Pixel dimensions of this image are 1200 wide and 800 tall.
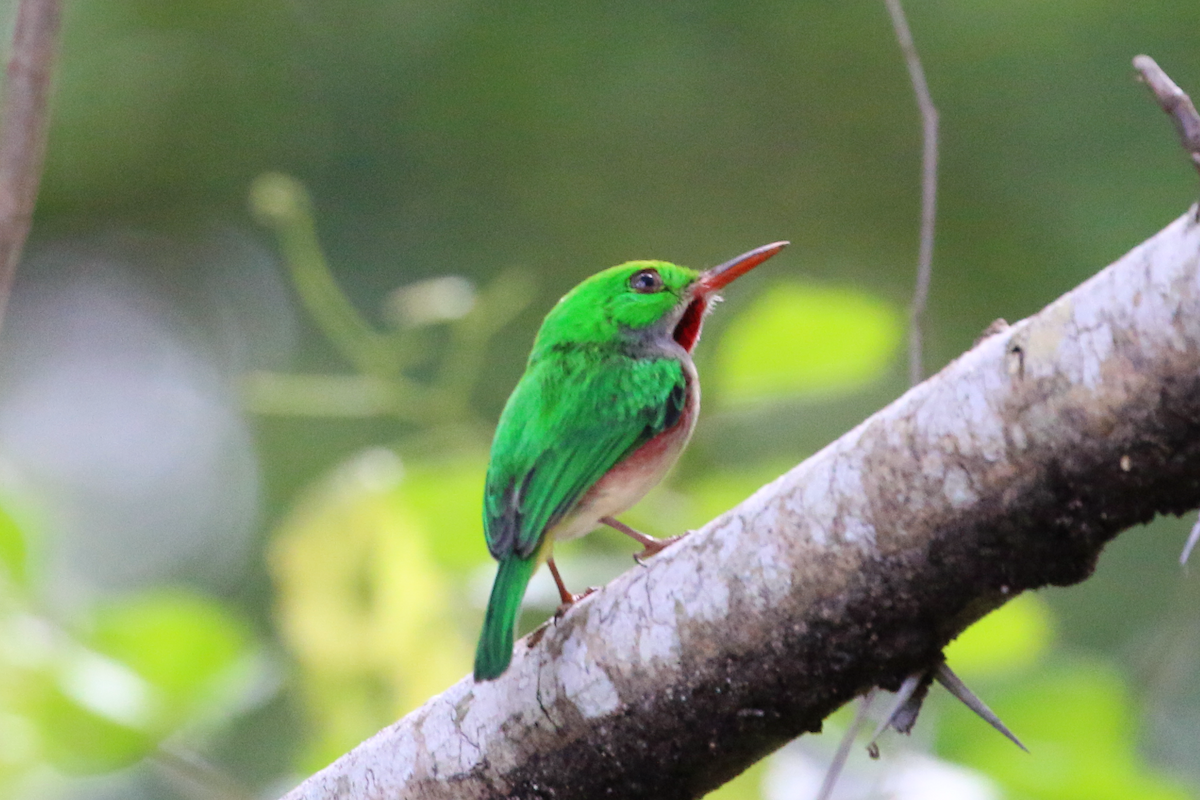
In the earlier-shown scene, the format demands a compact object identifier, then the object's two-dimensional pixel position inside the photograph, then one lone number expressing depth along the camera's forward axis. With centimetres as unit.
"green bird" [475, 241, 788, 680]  532
